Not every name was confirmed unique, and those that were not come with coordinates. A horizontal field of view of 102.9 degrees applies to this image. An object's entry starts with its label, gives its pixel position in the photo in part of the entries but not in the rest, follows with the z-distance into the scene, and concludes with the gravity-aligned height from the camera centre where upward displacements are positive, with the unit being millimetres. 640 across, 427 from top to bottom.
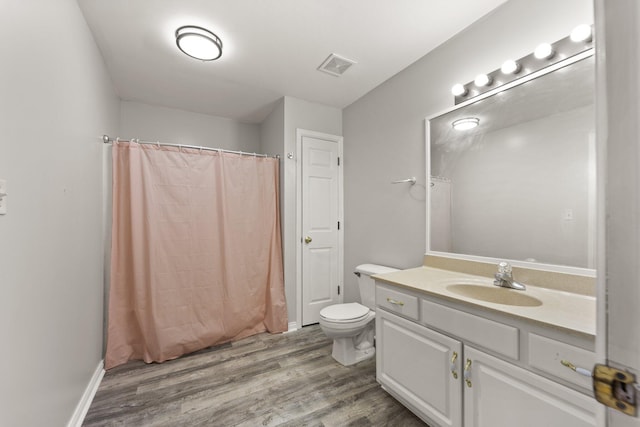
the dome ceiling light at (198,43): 1695 +1171
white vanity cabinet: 914 -687
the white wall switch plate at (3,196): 826 +59
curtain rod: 2084 +616
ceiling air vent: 2027 +1232
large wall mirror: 1244 +220
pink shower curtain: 2137 -357
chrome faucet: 1348 -360
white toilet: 1976 -869
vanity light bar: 1219 +822
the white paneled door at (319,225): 2742 -134
